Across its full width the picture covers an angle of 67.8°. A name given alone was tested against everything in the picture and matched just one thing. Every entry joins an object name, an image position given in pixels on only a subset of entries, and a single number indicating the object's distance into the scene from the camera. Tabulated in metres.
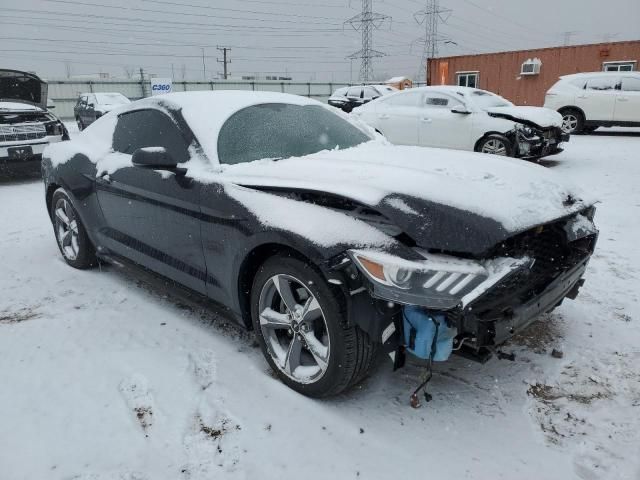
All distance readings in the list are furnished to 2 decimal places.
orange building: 17.55
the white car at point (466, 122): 8.09
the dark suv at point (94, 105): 16.47
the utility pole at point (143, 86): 28.00
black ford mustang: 2.02
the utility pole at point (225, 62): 53.20
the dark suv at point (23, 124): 7.78
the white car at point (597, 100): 11.80
